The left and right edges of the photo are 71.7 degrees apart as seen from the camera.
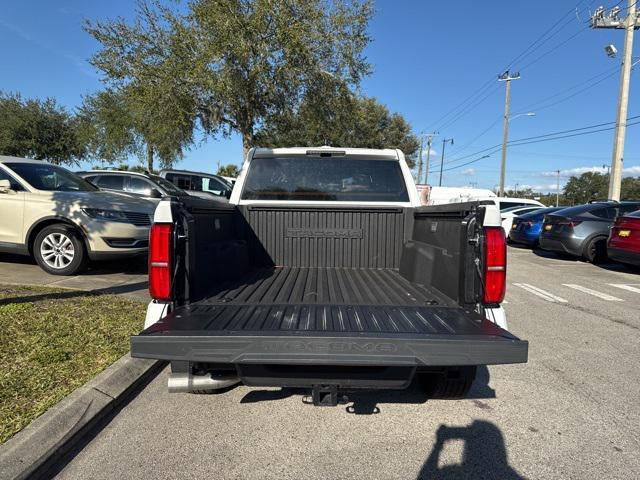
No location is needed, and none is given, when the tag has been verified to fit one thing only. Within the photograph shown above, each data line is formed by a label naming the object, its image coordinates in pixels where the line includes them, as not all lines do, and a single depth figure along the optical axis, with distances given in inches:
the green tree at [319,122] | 650.2
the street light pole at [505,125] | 1341.0
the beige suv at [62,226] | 266.4
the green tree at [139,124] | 578.2
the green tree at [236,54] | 531.8
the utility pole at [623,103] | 732.0
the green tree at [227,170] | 2253.9
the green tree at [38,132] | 1043.9
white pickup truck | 91.0
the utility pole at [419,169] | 2554.4
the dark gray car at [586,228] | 451.5
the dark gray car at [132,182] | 430.0
